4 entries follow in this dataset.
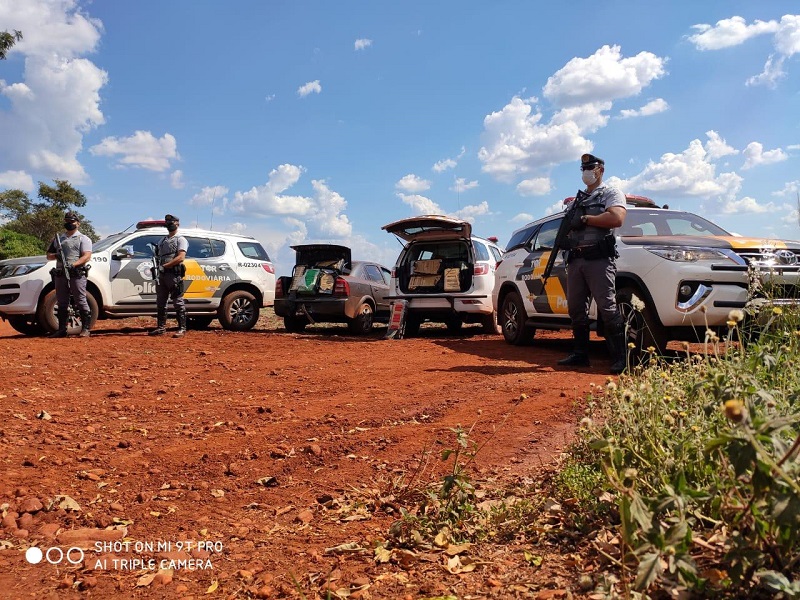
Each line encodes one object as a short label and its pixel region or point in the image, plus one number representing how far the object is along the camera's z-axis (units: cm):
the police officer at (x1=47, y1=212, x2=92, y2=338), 874
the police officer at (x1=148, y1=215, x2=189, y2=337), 949
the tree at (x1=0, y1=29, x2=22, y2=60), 1939
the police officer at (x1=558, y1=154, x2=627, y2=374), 550
